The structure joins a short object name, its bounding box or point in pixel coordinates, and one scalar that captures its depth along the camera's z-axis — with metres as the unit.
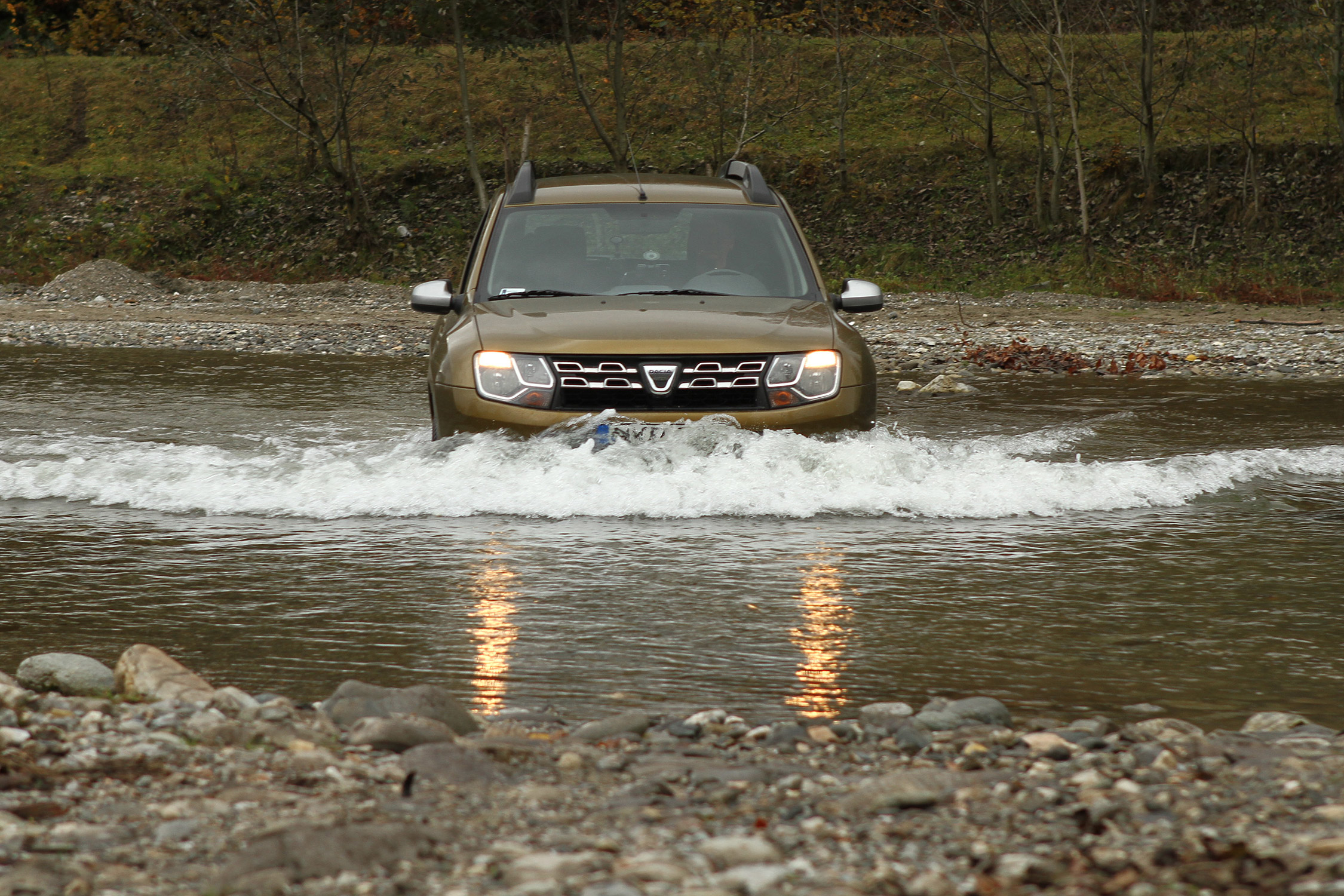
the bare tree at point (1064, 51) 50.75
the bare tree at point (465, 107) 56.41
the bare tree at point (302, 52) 59.50
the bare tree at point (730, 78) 60.94
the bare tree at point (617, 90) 57.47
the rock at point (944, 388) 25.70
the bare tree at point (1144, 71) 53.34
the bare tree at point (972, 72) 54.41
